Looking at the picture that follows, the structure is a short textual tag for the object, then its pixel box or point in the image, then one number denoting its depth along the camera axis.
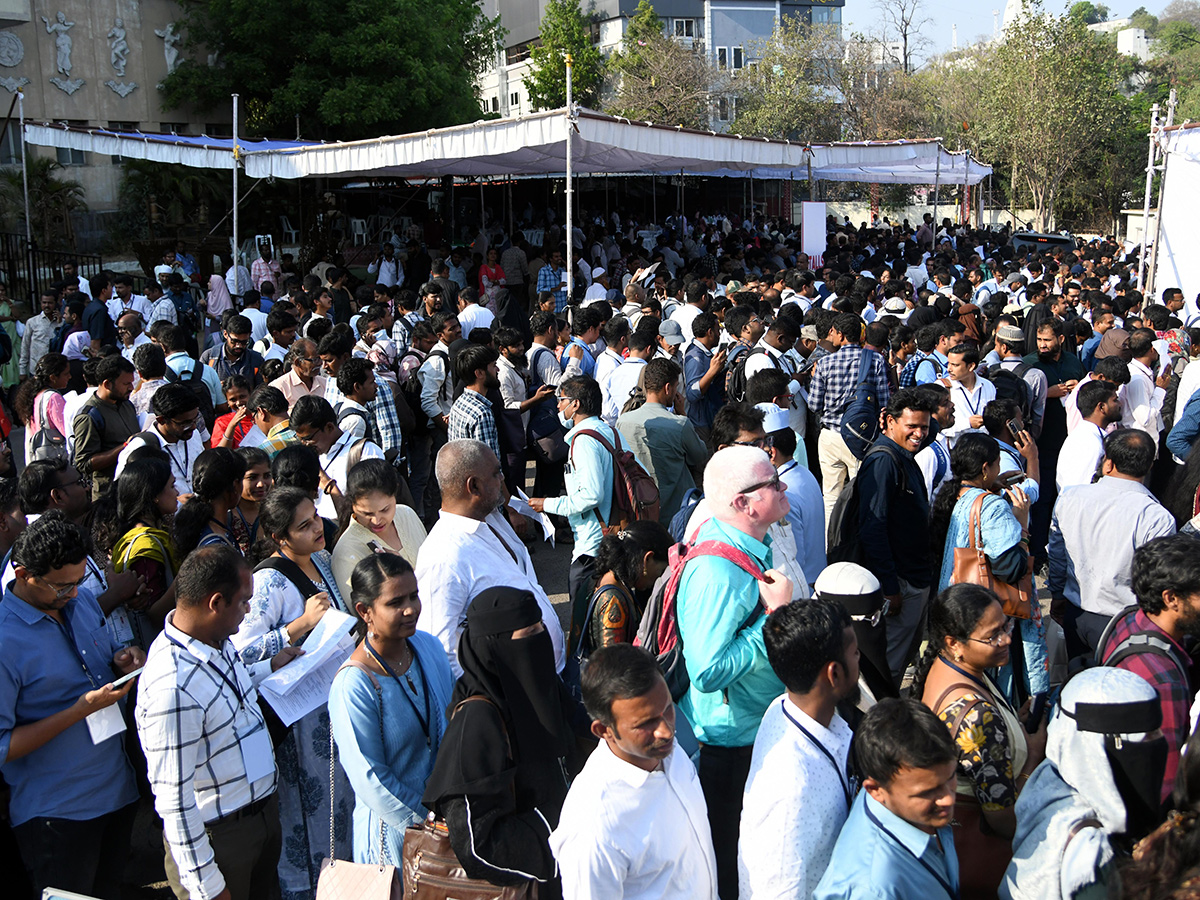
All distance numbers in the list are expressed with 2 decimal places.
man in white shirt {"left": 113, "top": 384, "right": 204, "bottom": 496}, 4.99
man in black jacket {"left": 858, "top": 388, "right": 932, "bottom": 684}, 4.59
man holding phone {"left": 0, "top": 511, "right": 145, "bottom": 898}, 3.07
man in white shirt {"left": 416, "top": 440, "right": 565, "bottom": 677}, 3.58
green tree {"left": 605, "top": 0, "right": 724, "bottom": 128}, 44.22
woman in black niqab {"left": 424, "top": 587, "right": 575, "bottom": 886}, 2.58
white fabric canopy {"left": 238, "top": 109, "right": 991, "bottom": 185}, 9.77
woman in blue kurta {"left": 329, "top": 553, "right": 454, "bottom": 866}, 2.89
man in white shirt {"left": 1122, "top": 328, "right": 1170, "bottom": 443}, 6.68
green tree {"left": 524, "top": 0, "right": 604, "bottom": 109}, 50.56
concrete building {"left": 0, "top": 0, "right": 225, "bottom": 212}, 22.94
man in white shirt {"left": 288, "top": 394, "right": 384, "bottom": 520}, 4.91
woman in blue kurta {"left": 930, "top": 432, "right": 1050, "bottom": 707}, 3.94
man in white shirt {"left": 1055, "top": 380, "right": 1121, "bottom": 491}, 5.45
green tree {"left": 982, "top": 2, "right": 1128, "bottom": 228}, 31.78
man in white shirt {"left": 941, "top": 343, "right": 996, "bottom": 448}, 5.96
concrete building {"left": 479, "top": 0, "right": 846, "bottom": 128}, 58.66
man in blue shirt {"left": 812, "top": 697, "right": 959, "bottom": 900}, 2.27
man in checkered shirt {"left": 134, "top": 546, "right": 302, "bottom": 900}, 2.80
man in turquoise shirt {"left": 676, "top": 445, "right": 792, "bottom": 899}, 3.02
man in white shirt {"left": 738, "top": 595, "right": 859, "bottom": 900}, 2.48
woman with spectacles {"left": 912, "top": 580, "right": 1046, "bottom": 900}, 2.65
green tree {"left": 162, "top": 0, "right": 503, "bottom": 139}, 23.55
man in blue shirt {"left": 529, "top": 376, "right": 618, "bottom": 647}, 4.75
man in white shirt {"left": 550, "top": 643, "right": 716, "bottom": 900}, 2.34
